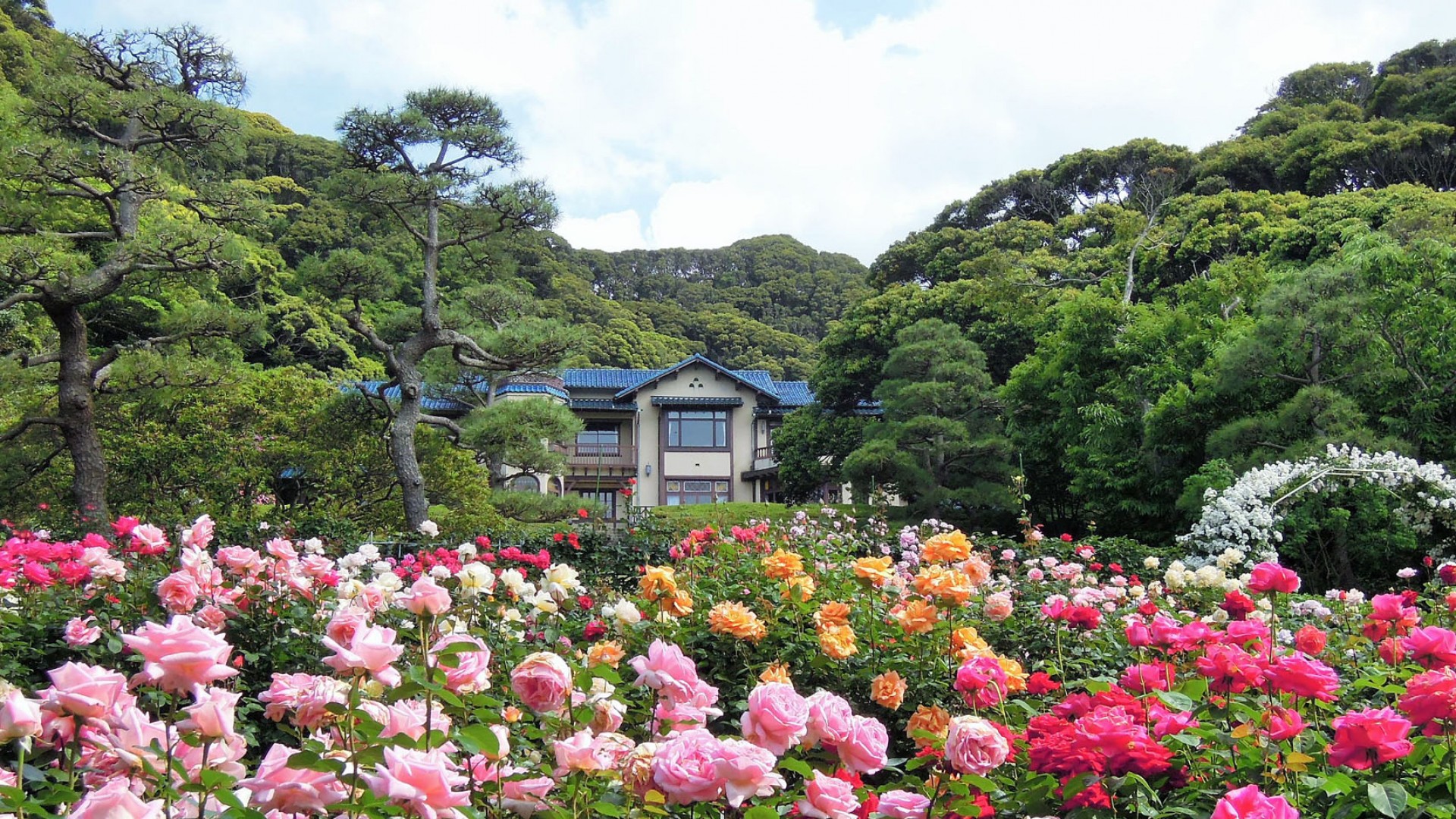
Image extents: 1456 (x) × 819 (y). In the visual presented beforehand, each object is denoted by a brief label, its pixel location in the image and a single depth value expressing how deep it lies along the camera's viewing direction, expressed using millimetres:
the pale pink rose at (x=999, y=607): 2561
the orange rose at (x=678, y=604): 2350
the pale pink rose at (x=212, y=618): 2287
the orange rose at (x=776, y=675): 1696
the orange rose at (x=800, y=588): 2646
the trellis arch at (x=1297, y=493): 7051
